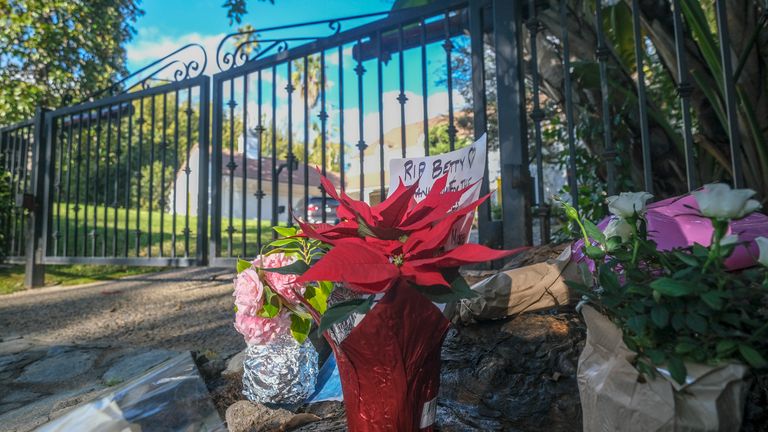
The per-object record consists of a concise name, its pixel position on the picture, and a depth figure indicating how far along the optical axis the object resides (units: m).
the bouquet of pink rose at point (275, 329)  1.03
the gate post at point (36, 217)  4.93
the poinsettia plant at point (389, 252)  0.68
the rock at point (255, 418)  1.12
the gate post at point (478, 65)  2.45
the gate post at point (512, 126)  2.20
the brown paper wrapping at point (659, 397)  0.63
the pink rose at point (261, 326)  1.14
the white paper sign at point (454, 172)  0.91
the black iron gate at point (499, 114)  2.18
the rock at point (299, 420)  1.14
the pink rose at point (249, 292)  1.04
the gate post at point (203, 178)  3.91
